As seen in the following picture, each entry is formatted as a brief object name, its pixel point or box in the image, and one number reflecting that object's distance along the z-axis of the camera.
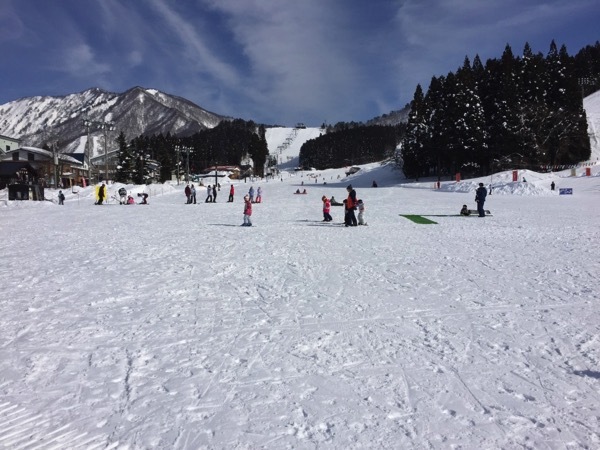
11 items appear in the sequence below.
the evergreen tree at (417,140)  57.62
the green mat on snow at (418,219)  17.09
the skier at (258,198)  28.27
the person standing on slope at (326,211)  17.38
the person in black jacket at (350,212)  15.80
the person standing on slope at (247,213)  15.82
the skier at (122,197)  30.23
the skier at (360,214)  16.30
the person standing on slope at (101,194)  29.00
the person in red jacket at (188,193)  29.12
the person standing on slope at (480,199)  18.42
